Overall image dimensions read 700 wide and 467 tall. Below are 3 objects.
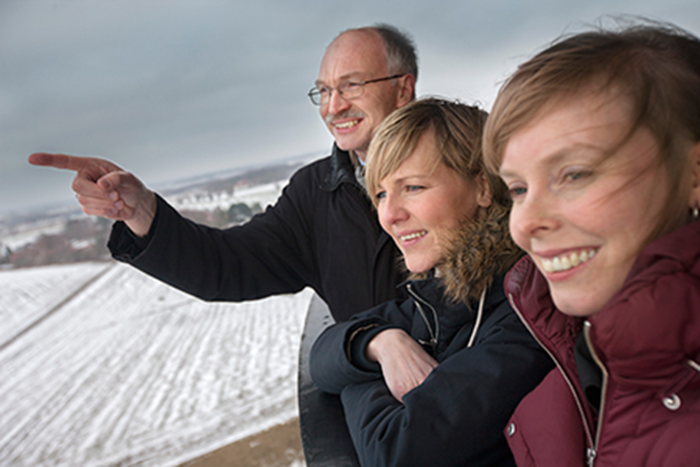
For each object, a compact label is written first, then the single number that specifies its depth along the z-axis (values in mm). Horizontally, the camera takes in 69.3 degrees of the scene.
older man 1486
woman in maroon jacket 499
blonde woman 780
